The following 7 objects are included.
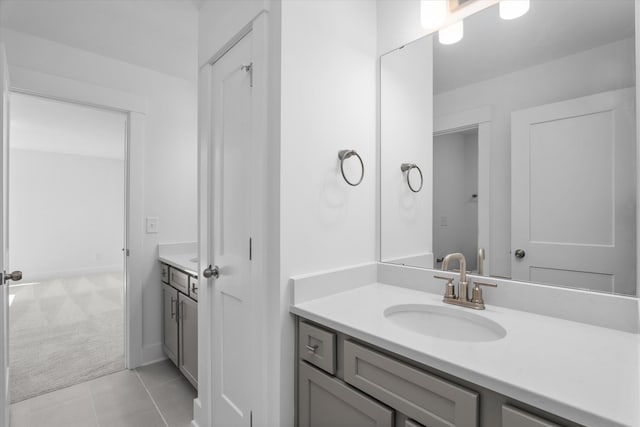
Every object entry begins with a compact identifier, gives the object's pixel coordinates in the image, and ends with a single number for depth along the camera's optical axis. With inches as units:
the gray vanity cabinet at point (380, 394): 28.7
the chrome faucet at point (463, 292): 46.5
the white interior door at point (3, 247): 54.8
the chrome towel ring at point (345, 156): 54.9
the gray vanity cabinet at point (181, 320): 80.2
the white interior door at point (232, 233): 53.8
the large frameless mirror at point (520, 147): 40.2
